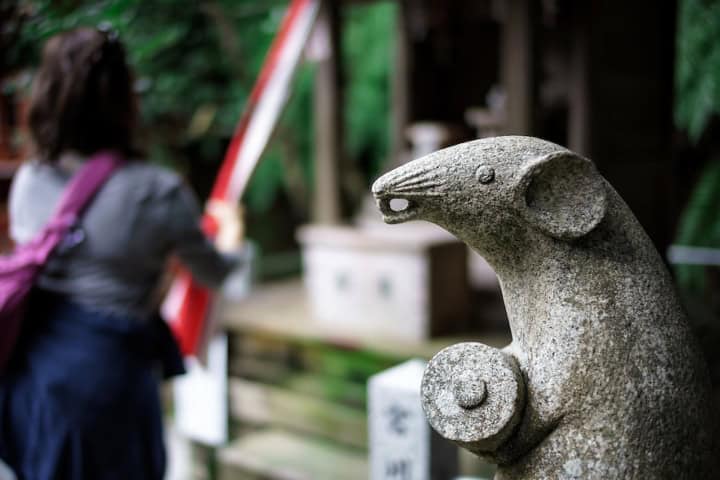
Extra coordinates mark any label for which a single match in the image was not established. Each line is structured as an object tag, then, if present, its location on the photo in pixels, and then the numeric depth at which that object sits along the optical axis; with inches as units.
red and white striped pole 122.6
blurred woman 67.7
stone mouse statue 41.8
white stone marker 86.4
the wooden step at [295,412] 128.6
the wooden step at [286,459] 121.0
